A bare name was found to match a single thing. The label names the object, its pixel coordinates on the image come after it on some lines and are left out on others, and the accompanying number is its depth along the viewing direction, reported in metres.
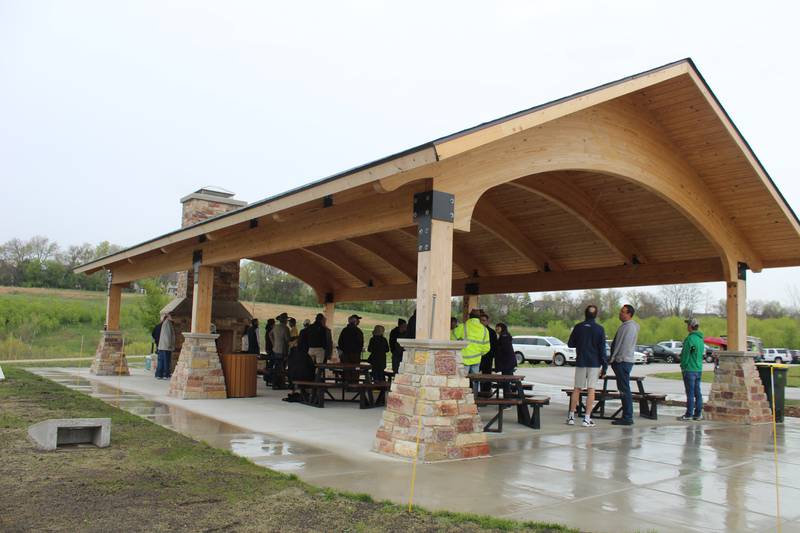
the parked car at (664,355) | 39.53
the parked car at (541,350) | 32.19
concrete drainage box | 6.34
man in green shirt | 10.58
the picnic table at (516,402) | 8.23
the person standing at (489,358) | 11.41
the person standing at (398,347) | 12.36
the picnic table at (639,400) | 10.44
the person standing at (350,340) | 12.65
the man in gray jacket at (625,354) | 9.65
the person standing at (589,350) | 9.12
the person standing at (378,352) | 12.15
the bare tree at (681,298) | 62.75
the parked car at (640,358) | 36.36
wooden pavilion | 6.99
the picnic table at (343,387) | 10.80
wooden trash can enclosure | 12.00
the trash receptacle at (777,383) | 11.66
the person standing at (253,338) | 14.84
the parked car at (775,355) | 37.66
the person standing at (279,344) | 14.13
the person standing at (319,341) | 12.45
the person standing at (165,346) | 15.75
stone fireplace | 16.53
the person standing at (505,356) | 10.54
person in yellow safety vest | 9.37
